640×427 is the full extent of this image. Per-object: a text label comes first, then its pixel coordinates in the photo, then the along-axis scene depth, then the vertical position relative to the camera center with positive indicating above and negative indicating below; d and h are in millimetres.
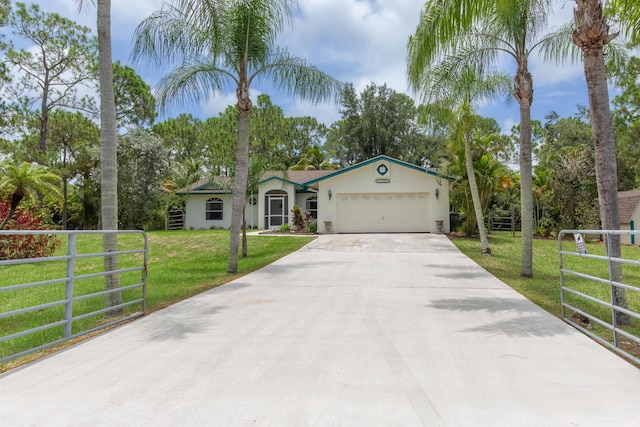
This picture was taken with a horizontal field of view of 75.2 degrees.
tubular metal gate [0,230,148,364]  4832 -1317
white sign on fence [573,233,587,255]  5579 -279
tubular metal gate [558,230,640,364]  4562 -1391
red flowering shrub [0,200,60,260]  13269 -329
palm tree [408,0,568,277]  8547 +4370
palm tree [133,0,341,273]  10617 +4748
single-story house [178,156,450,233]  21984 +1495
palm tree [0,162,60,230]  13688 +1683
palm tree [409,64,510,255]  11484 +4027
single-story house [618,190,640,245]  21531 +478
